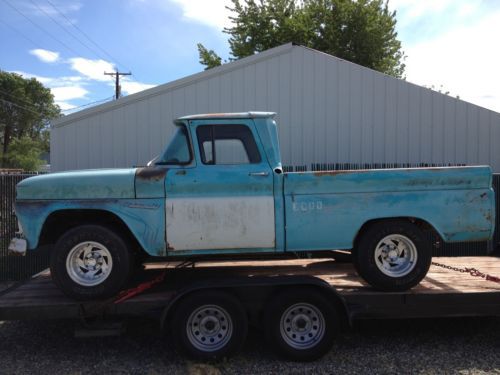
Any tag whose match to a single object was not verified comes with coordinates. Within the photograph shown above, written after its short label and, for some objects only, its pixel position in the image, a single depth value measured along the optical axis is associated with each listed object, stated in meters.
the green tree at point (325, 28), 22.67
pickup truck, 4.64
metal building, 10.13
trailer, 4.47
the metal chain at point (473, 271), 5.27
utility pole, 39.25
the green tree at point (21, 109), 59.19
